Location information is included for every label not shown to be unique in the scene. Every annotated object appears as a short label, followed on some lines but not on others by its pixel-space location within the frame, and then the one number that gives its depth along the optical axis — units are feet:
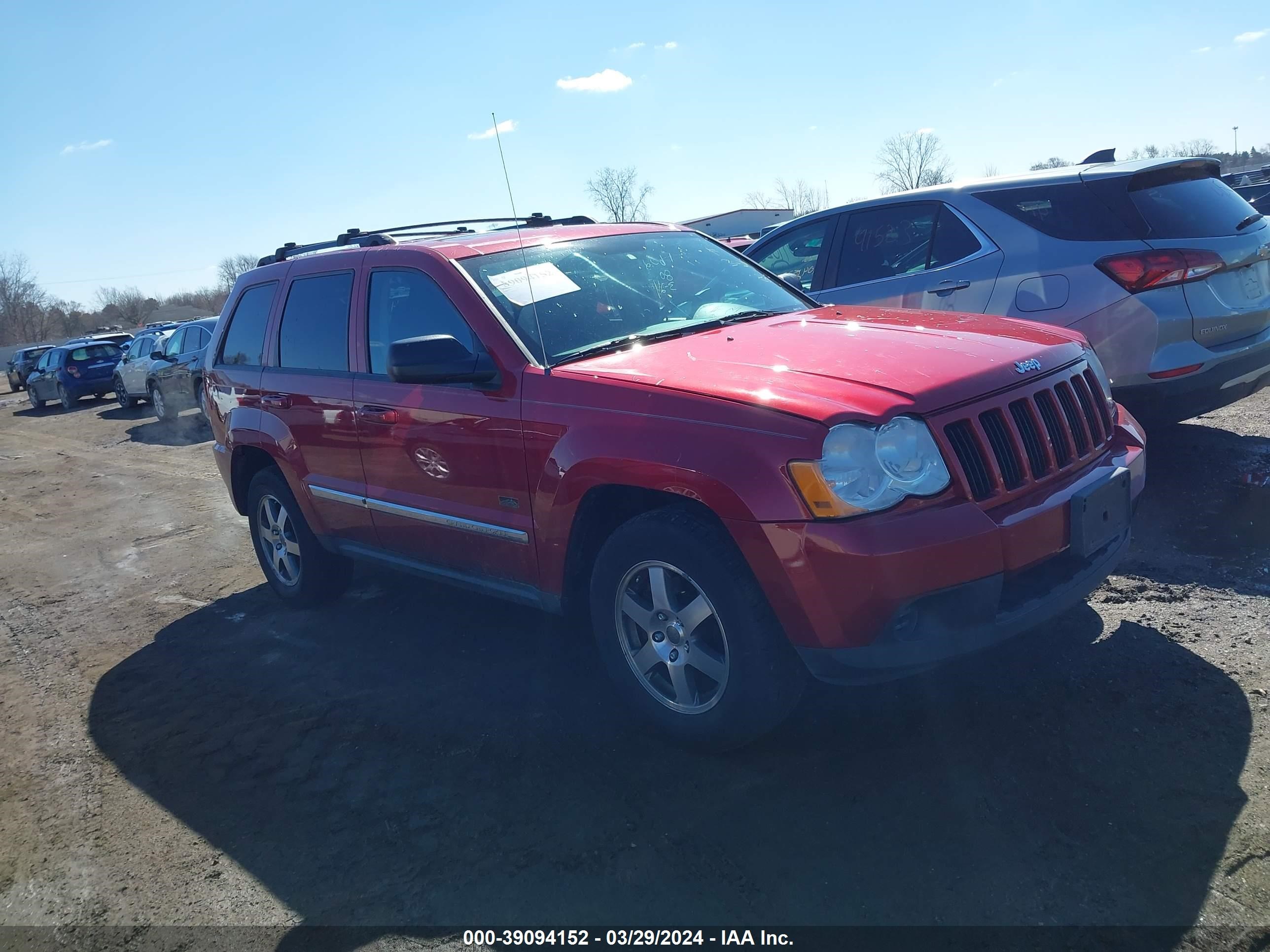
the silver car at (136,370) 63.57
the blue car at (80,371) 77.66
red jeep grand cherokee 9.43
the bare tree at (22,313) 269.03
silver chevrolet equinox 16.75
